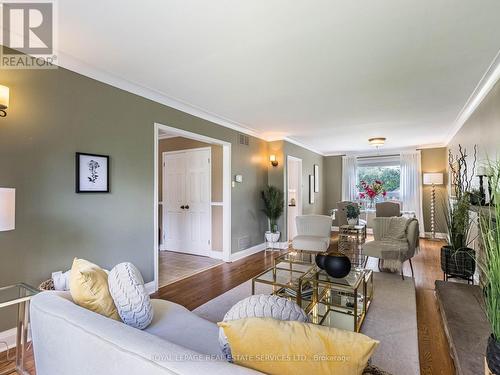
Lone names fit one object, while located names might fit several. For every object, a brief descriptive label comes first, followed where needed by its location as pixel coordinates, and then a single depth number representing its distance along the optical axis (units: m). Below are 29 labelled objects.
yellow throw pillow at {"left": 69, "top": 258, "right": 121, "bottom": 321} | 1.30
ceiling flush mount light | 5.60
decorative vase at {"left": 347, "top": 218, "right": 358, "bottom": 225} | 4.71
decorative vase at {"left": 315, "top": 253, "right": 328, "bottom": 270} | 2.44
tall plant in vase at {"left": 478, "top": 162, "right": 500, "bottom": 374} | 0.92
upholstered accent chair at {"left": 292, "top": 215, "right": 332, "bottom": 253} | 4.09
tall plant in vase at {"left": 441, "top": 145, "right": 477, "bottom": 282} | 2.96
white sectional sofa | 0.78
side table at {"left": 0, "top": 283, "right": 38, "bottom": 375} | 1.65
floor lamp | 6.34
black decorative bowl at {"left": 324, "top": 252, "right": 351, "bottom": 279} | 2.31
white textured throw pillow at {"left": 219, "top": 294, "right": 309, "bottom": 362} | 0.96
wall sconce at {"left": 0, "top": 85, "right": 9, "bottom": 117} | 1.87
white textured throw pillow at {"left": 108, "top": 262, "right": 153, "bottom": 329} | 1.34
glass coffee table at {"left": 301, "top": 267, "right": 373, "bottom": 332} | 2.06
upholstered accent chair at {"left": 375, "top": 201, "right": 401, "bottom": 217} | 5.94
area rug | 1.86
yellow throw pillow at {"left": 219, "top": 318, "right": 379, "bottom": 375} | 0.74
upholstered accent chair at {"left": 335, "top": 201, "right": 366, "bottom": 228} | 5.91
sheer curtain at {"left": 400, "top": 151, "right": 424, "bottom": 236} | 6.89
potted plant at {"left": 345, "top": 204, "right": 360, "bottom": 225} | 4.71
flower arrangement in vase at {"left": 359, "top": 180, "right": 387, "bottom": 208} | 5.62
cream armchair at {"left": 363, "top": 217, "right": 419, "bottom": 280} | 3.53
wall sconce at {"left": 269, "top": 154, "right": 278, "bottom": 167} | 5.58
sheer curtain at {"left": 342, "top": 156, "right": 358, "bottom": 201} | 7.87
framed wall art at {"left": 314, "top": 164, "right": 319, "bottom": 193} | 7.54
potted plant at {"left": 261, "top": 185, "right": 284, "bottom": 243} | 5.32
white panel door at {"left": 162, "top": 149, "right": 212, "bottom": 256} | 4.90
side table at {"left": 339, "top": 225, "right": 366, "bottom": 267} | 4.52
